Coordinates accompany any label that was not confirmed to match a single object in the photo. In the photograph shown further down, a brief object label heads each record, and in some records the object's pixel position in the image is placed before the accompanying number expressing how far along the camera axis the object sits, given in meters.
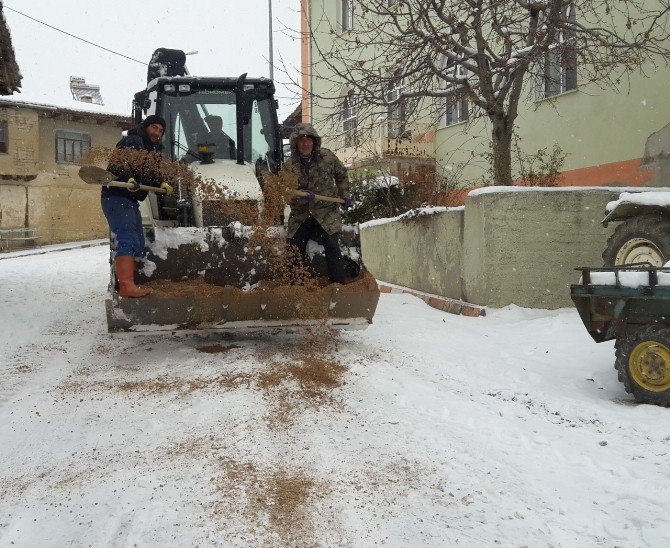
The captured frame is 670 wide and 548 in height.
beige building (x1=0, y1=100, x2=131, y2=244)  28.28
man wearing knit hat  5.42
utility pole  22.19
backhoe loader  5.44
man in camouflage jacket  6.05
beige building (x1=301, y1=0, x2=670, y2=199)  11.40
